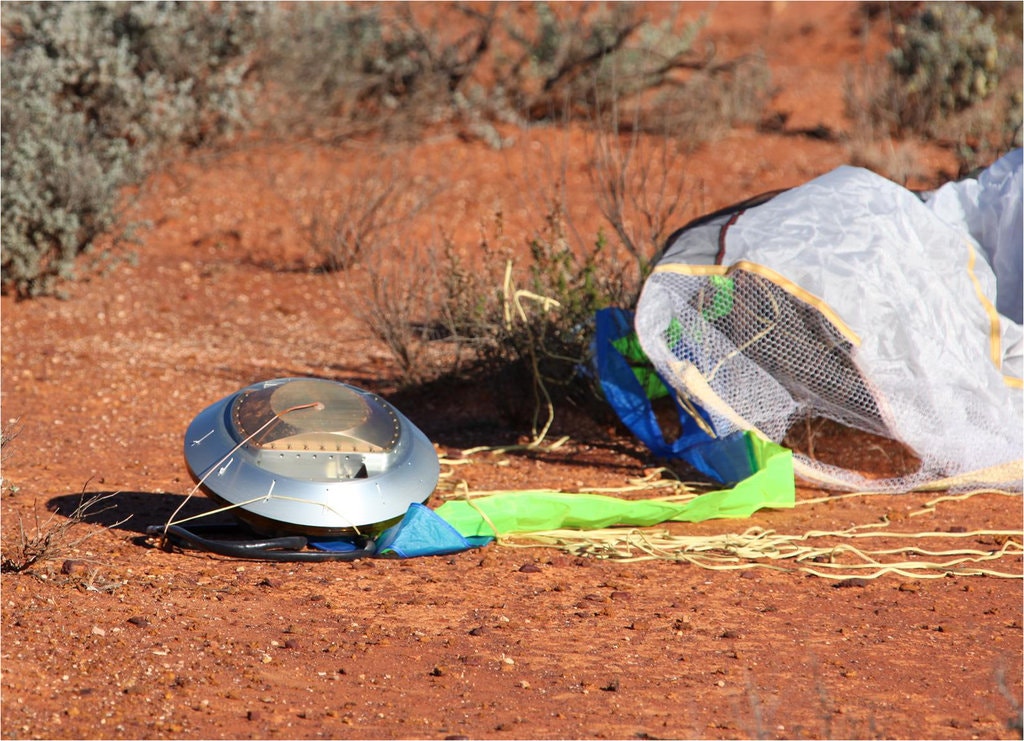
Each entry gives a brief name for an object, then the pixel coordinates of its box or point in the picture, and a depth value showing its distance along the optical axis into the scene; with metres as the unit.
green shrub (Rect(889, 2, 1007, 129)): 20.91
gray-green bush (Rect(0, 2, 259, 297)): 14.27
